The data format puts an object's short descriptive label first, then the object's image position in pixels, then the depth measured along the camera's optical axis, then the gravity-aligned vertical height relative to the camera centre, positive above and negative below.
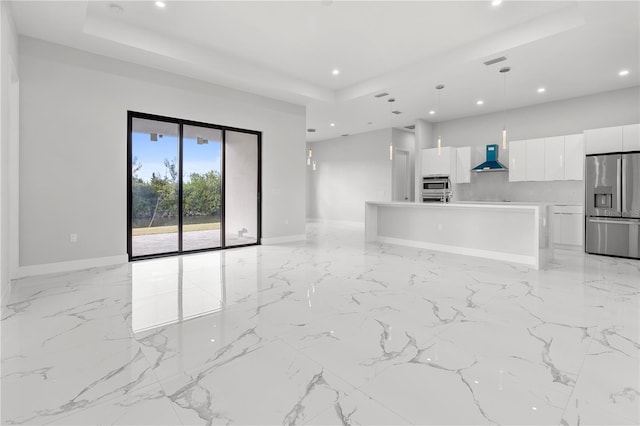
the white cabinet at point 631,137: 5.37 +1.27
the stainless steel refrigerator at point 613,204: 5.32 +0.16
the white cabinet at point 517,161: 6.89 +1.12
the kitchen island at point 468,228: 4.78 -0.28
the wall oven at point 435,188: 7.97 +0.62
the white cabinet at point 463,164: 7.86 +1.17
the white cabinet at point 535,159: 6.63 +1.11
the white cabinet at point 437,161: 8.00 +1.28
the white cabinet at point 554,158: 6.36 +1.09
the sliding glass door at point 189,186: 5.07 +0.41
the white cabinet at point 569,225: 6.04 -0.23
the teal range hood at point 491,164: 7.23 +1.11
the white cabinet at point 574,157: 6.12 +1.07
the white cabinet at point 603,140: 5.55 +1.29
